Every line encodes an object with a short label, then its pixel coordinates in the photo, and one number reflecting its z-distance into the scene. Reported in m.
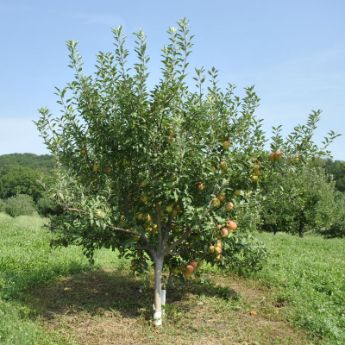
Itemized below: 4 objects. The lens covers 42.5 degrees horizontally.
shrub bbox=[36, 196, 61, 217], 37.89
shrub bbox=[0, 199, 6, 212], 37.19
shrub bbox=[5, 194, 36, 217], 35.32
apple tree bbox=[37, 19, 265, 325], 5.26
